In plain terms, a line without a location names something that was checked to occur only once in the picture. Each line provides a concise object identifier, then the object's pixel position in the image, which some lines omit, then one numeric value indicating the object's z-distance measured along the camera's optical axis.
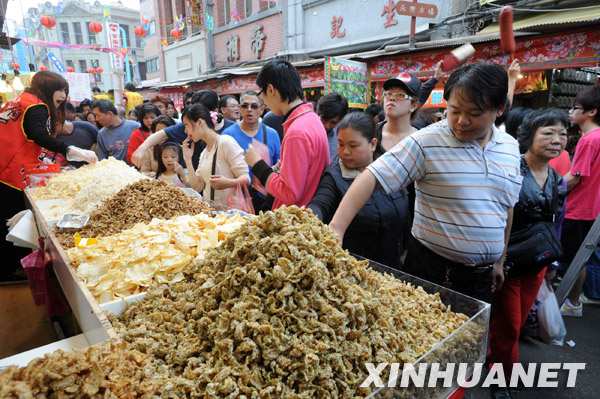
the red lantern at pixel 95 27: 14.59
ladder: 2.63
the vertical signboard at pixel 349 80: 5.63
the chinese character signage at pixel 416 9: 5.43
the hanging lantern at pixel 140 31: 15.71
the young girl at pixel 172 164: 3.43
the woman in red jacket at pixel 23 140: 3.11
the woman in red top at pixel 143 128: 4.24
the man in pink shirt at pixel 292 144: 1.88
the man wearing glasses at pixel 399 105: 2.44
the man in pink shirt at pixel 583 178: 3.00
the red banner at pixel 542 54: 4.30
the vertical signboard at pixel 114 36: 16.69
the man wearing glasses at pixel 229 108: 4.48
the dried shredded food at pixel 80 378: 0.73
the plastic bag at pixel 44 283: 2.16
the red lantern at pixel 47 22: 14.22
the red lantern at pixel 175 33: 14.45
